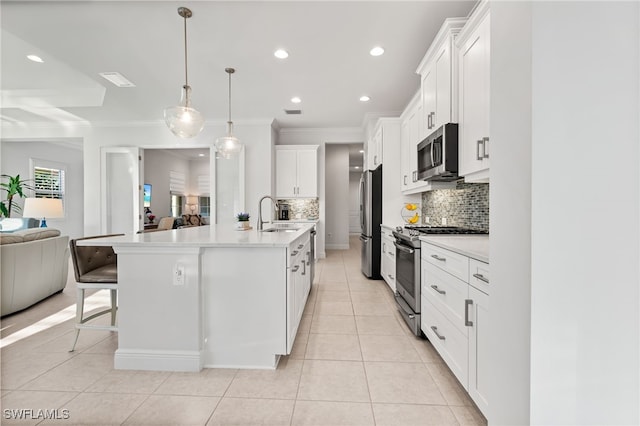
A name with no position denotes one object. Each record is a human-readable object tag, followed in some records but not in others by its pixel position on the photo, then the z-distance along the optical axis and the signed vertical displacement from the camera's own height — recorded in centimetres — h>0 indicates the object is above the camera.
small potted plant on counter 281 -11
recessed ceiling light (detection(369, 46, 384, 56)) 310 +181
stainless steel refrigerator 430 -9
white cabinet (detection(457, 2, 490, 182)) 178 +80
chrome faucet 288 -12
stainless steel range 233 -52
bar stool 214 -50
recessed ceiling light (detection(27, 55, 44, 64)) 350 +193
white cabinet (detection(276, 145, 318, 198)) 602 +91
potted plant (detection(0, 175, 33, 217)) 533 +37
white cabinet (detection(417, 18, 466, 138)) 221 +118
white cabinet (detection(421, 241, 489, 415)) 140 -59
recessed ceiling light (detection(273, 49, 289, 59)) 317 +181
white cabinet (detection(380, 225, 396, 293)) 349 -61
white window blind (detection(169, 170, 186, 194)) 888 +95
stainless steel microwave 220 +50
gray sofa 280 -62
